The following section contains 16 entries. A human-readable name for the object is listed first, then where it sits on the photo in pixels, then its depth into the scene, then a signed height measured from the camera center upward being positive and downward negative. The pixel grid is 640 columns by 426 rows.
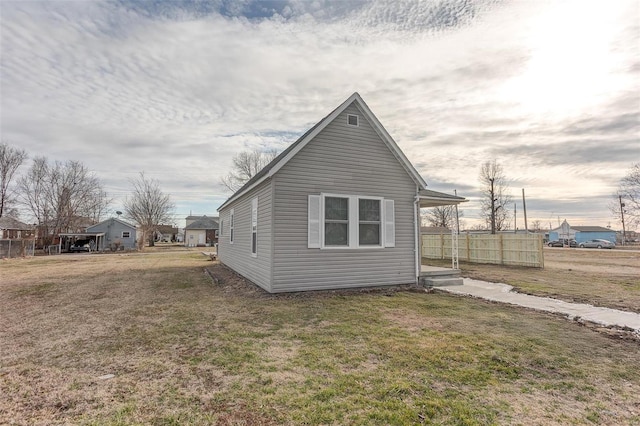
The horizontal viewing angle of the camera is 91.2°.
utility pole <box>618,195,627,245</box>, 48.99 +4.28
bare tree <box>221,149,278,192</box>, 35.59 +7.97
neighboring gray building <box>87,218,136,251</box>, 38.19 +0.20
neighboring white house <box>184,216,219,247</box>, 49.56 +0.29
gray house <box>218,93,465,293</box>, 8.53 +0.72
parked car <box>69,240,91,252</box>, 35.19 -1.42
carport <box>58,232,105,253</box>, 35.33 -0.43
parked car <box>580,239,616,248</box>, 43.47 -1.11
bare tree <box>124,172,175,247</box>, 46.84 +4.81
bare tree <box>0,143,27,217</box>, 35.53 +7.59
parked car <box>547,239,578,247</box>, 50.33 -1.21
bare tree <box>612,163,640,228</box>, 34.56 +5.16
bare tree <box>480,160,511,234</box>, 36.69 +5.43
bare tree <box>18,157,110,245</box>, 36.84 +5.06
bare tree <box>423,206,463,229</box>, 53.14 +3.42
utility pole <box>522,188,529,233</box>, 37.29 +3.54
